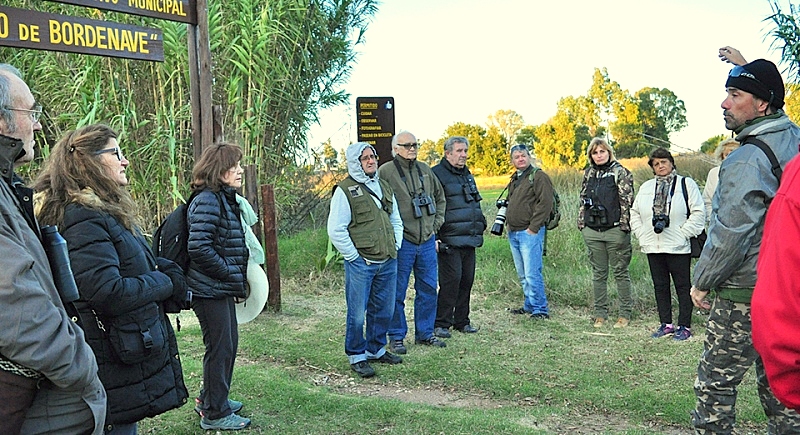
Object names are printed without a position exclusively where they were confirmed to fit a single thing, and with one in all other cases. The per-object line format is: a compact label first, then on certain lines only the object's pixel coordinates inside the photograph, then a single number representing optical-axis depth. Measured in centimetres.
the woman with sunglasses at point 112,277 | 290
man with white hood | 561
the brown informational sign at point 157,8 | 576
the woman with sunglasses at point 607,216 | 713
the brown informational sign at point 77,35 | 519
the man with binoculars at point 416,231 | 645
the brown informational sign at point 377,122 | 914
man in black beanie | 335
